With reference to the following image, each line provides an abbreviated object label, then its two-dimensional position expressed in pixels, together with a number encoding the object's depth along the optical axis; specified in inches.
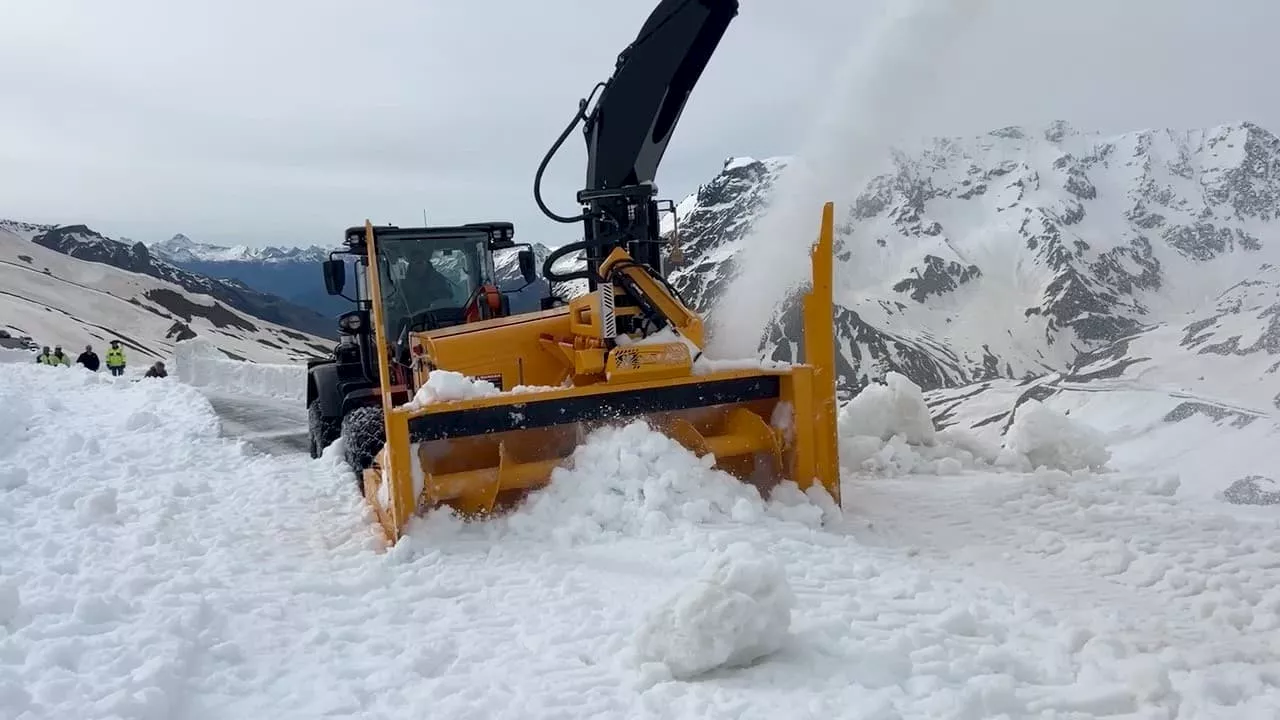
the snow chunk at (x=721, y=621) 114.6
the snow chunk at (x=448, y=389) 194.9
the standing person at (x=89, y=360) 925.2
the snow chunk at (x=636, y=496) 181.8
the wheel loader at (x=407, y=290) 296.2
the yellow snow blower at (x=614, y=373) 193.2
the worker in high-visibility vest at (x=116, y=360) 896.3
